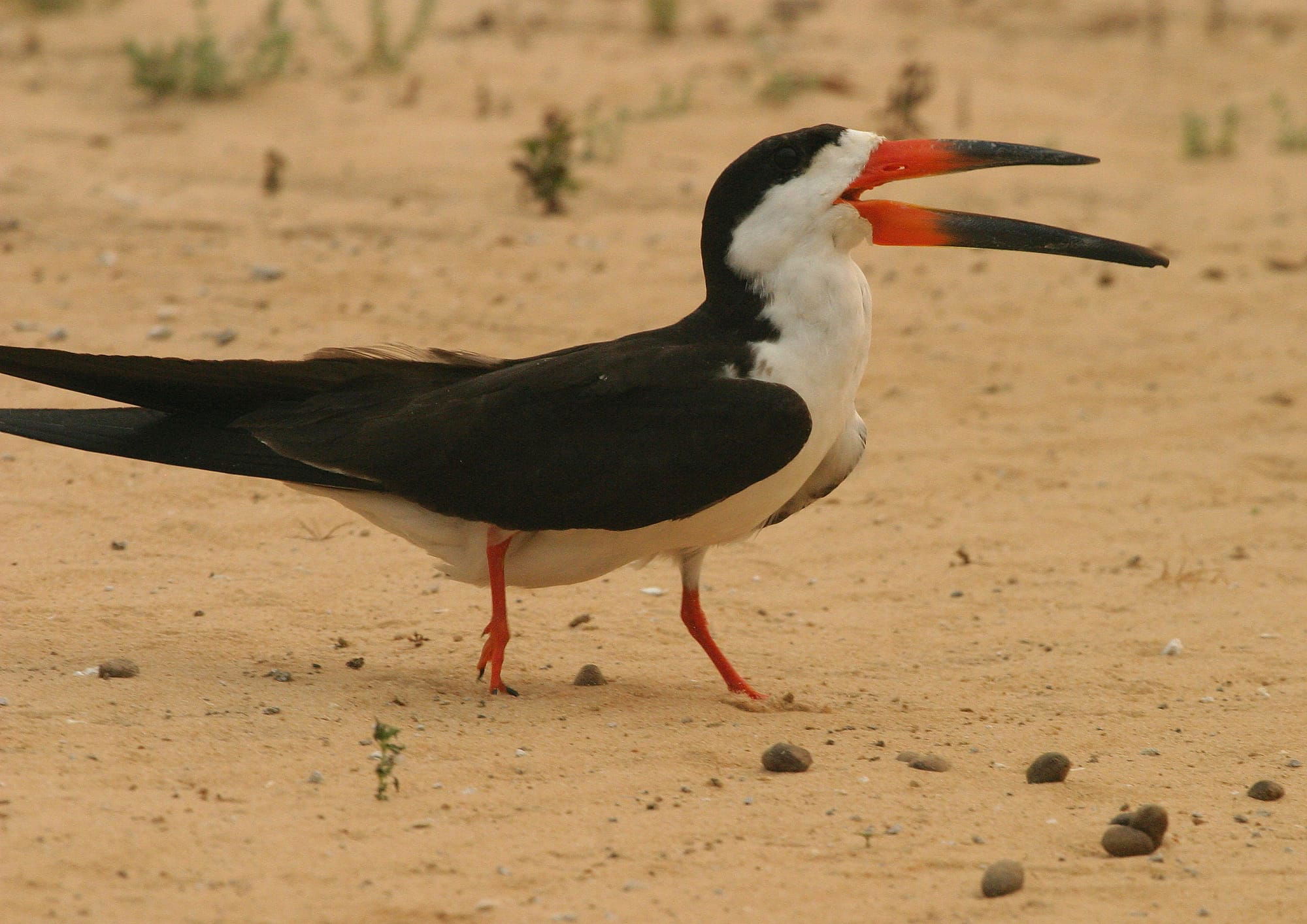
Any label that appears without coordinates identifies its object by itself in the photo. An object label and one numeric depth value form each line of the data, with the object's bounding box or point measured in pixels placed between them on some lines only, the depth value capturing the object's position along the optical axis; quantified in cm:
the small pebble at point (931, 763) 794
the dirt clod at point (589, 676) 923
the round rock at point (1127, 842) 697
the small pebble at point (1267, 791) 775
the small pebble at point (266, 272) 1606
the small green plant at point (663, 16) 2587
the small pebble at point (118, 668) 845
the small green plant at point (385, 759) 689
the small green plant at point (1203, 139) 2298
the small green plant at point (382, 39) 2222
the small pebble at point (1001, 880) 652
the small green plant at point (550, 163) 1778
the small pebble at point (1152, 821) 705
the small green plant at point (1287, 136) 2353
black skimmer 853
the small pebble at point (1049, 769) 781
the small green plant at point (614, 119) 2055
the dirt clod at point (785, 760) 778
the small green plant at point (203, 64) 2020
